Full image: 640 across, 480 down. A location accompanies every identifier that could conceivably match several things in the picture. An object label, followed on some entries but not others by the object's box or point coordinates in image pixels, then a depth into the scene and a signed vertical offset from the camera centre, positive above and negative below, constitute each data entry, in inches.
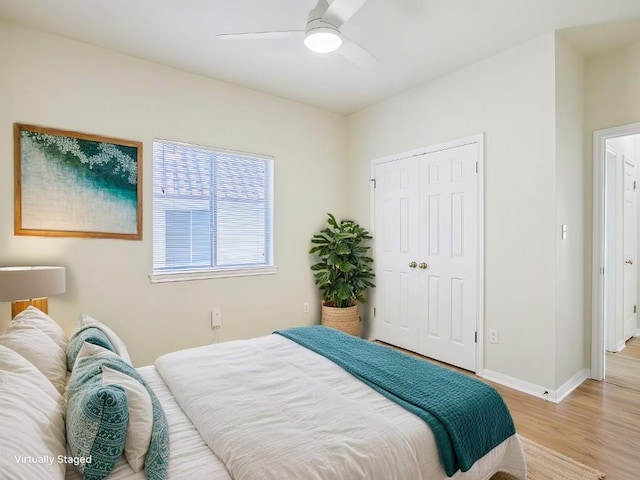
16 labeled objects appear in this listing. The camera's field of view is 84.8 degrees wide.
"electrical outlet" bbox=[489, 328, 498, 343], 119.5 -33.5
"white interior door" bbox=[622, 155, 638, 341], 157.4 -4.9
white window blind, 128.0 +10.6
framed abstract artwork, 101.9 +17.2
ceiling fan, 70.8 +46.4
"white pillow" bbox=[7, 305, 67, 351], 65.9 -16.2
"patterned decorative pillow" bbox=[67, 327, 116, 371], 63.1 -19.0
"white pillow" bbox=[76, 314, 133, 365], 73.8 -20.2
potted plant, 155.8 -15.2
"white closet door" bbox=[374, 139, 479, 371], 127.6 -6.1
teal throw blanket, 54.3 -27.7
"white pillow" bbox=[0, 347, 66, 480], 33.7 -20.8
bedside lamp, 82.5 -10.9
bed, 43.2 -28.0
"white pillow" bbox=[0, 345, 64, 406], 47.9 -18.4
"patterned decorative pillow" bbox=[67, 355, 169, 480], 43.8 -25.2
